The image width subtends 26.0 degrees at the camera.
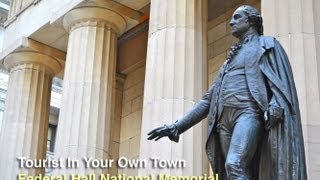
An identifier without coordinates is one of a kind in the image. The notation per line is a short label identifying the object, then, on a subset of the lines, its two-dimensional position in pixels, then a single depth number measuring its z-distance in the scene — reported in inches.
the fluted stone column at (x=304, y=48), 495.8
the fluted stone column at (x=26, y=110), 941.2
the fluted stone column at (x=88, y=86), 800.9
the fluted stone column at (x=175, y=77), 639.8
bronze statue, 273.6
